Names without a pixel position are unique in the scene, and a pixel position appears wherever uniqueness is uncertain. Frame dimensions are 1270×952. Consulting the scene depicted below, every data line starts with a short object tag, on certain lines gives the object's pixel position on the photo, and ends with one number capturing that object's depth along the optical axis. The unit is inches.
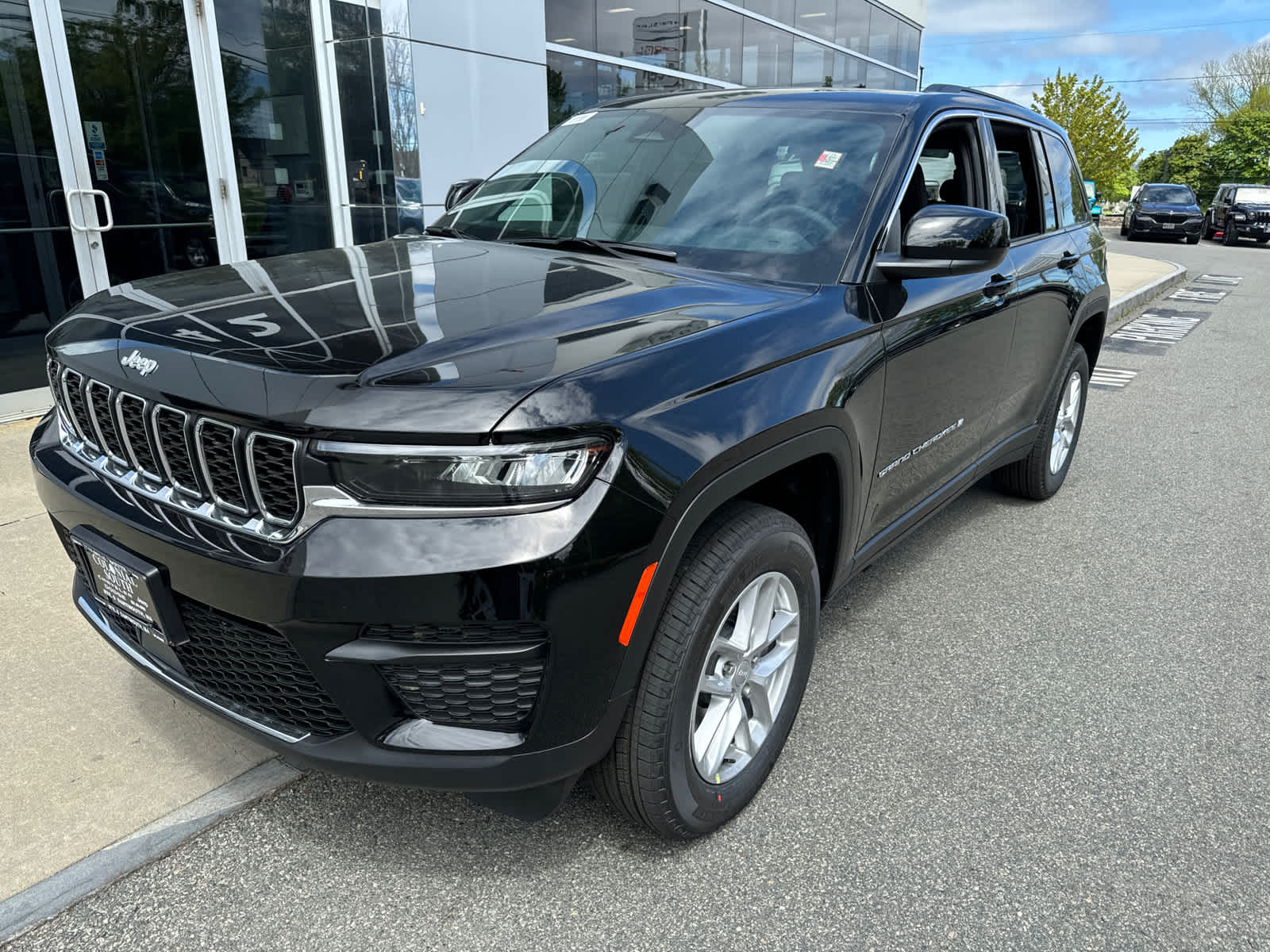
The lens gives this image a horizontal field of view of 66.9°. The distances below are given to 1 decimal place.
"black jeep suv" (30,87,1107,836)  69.8
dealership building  232.2
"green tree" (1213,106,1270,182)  1780.3
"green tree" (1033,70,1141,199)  1489.9
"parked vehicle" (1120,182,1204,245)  1055.0
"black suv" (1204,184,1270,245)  1058.1
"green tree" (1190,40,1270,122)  2150.6
